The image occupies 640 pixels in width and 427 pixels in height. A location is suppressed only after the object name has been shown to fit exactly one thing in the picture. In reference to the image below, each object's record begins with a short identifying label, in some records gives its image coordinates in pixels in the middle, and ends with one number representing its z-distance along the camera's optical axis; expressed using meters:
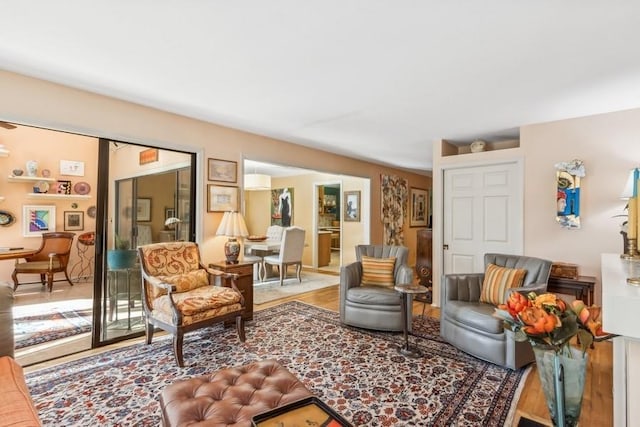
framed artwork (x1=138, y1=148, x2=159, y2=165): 3.36
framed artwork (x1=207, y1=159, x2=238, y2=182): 3.75
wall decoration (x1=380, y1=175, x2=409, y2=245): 6.73
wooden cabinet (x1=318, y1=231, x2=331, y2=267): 7.51
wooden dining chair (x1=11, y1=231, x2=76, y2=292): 4.59
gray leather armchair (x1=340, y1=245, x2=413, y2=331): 3.17
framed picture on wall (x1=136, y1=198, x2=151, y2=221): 3.40
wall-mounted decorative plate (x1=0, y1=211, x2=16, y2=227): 4.73
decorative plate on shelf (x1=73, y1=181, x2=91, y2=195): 5.36
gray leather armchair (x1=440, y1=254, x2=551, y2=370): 2.48
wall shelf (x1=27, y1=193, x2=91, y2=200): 4.92
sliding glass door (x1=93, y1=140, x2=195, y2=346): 3.03
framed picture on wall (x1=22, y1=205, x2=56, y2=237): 4.94
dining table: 6.00
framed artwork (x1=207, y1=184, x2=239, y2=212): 3.74
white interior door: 3.80
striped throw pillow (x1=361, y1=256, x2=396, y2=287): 3.58
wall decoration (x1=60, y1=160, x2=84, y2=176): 5.22
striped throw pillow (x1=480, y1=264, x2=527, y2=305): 2.82
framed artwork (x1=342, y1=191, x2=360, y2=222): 7.11
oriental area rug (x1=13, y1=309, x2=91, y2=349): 3.05
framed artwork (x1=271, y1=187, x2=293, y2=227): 7.96
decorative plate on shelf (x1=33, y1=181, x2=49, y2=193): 4.95
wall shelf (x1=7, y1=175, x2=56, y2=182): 4.70
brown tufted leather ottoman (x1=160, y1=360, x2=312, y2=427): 1.32
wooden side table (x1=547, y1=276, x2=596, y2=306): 2.98
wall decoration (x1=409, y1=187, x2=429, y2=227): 7.90
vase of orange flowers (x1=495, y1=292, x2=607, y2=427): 0.91
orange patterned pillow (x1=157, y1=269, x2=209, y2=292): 2.99
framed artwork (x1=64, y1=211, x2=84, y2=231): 5.36
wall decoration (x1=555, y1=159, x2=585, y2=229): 3.30
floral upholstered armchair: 2.63
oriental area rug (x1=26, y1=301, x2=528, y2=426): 1.93
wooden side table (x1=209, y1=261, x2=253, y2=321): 3.50
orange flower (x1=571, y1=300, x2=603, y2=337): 0.90
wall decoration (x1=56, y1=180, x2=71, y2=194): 5.12
